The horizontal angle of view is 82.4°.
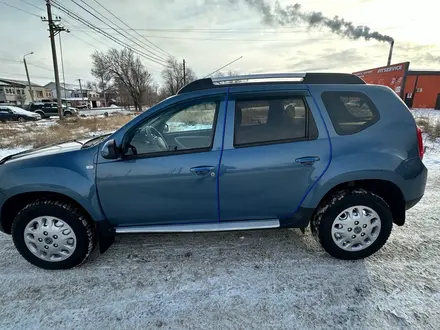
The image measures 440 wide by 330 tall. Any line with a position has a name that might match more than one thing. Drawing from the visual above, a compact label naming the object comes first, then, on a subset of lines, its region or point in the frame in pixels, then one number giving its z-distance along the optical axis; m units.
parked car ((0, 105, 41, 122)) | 22.92
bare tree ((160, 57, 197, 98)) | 45.30
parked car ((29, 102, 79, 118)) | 29.86
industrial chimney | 26.71
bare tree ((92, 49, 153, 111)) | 45.09
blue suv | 2.35
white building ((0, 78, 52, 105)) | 54.59
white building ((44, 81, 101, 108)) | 81.03
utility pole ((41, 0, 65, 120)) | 18.90
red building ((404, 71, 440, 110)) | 25.11
